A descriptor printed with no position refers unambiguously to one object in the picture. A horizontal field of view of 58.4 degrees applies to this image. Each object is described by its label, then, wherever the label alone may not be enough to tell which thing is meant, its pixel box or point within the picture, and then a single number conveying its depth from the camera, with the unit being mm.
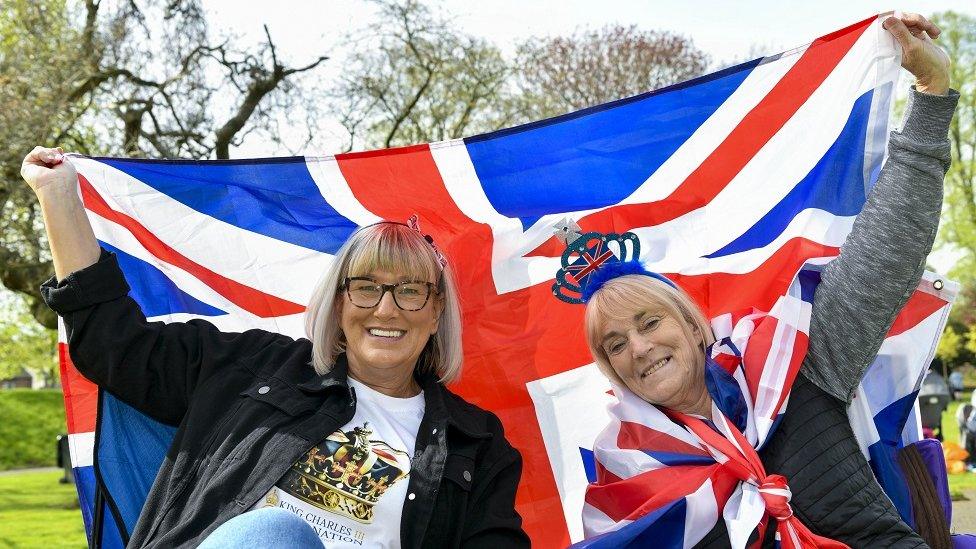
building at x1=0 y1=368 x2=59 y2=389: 57438
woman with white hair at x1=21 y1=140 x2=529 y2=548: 2451
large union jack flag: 3055
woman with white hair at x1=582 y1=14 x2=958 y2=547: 2400
